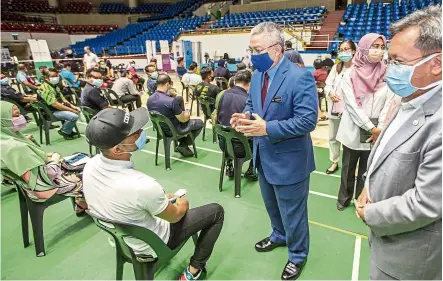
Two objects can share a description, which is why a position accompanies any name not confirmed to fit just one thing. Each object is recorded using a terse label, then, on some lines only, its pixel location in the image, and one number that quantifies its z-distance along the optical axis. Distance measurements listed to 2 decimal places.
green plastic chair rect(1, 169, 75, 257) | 2.25
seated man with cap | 1.44
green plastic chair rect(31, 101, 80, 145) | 4.80
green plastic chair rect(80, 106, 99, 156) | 4.51
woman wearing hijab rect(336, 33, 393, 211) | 2.28
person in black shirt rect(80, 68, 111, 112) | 4.68
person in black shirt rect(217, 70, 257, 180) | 3.18
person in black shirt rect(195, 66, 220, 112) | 4.82
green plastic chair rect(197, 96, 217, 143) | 4.77
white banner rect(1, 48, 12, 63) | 13.11
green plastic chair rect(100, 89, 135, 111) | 6.16
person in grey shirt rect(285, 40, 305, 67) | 3.50
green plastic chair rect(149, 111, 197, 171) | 3.70
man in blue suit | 1.67
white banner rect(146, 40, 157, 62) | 12.71
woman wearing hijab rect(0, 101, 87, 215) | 2.10
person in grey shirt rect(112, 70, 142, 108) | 6.27
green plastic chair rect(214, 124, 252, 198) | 3.06
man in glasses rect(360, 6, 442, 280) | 0.98
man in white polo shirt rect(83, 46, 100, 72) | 10.17
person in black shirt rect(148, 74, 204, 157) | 3.75
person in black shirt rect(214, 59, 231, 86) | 6.59
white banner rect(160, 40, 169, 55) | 12.63
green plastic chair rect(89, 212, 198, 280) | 1.49
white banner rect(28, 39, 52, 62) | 9.72
